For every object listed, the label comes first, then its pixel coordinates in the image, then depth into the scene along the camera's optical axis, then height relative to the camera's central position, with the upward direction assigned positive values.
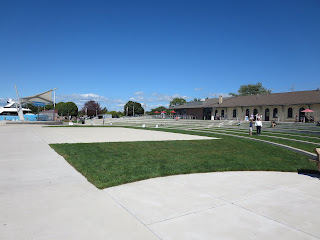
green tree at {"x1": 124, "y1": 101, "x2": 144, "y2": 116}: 121.79 +4.48
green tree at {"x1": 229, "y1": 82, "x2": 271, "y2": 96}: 84.46 +10.15
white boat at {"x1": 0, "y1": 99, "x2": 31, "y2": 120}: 60.22 +1.00
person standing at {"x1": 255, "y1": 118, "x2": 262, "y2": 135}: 18.81 -0.56
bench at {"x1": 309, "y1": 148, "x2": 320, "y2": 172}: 6.17 -1.02
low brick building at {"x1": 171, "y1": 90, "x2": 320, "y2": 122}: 36.84 +2.04
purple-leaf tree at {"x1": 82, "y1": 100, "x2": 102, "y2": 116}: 105.44 +3.37
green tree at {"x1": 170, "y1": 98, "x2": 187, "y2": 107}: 117.44 +7.72
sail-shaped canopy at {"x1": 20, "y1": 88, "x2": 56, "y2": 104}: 48.41 +3.43
